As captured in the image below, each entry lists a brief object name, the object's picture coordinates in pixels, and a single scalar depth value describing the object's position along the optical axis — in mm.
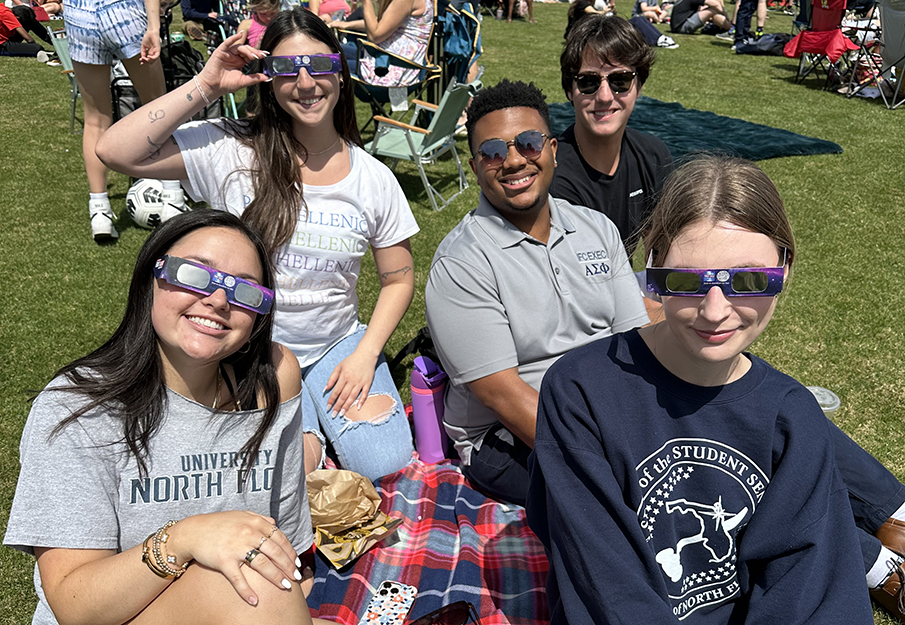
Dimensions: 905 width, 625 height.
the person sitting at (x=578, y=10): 9679
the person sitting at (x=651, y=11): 18234
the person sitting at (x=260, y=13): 7204
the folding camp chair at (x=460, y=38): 8133
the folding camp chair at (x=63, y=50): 7858
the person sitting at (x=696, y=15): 16938
